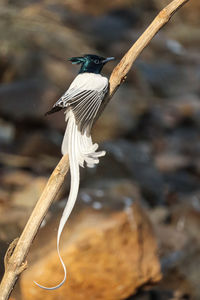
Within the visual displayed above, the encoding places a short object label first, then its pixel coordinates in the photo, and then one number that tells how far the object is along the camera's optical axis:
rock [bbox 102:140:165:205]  14.34
